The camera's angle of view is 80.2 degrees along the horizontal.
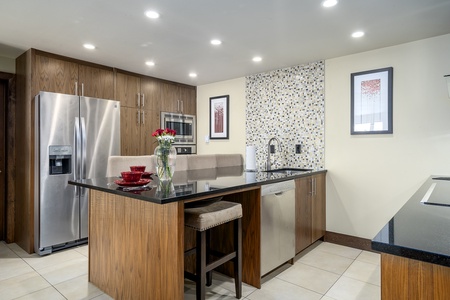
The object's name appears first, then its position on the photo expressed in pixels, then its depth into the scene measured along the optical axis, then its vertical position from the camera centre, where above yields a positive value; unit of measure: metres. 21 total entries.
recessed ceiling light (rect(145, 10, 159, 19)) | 2.24 +1.17
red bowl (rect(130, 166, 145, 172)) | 2.04 -0.14
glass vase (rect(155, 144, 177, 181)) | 2.03 -0.08
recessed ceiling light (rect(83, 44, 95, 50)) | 2.98 +1.19
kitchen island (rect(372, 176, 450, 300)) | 0.73 -0.31
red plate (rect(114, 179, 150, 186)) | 1.83 -0.22
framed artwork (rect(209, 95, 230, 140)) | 4.60 +0.59
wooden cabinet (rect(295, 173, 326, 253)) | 2.85 -0.70
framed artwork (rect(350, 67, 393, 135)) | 3.00 +0.56
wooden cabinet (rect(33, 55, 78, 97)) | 3.15 +0.94
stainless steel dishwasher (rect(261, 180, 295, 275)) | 2.31 -0.69
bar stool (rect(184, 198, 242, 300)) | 1.80 -0.56
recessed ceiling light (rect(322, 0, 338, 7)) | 2.06 +1.15
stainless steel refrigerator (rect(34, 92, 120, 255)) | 3.02 -0.10
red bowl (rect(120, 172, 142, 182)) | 1.83 -0.17
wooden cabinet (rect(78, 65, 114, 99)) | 3.51 +0.95
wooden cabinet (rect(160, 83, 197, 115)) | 4.52 +0.93
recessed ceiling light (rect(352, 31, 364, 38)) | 2.62 +1.16
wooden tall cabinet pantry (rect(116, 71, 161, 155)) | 3.94 +0.62
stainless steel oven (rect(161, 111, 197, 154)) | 4.54 +0.40
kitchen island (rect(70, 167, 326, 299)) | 1.60 -0.57
